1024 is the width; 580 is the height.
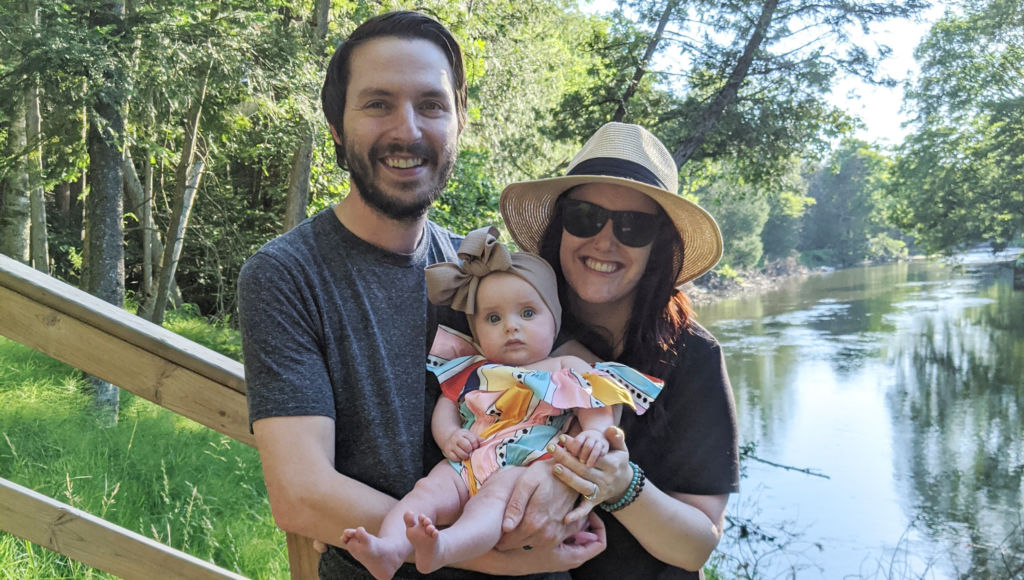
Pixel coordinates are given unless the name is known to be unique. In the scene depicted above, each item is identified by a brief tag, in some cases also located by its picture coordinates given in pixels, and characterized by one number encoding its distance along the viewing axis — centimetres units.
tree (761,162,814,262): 4328
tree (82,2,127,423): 489
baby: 158
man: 149
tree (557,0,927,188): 946
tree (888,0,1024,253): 1722
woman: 169
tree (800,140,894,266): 4659
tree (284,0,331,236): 651
